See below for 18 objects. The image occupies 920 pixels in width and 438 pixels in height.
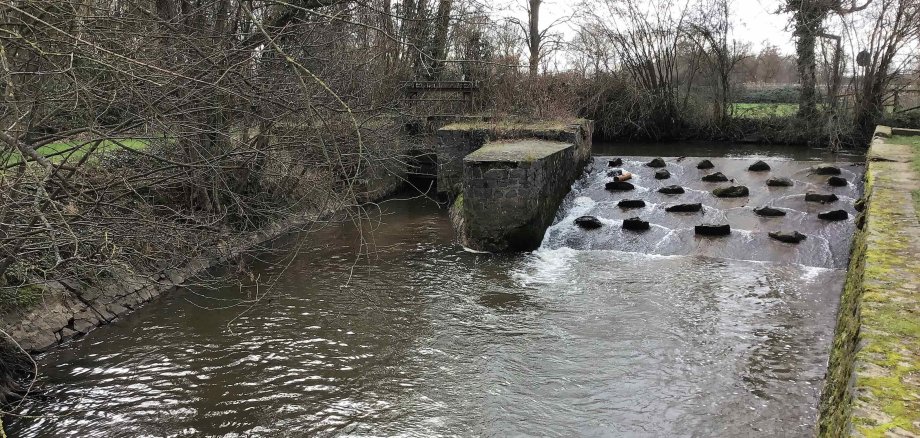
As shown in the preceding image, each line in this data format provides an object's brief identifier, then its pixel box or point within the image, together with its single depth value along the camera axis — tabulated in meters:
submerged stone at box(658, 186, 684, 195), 11.68
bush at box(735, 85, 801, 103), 20.61
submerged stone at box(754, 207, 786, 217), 10.12
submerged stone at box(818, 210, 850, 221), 9.67
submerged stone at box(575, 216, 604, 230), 10.50
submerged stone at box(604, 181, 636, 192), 12.21
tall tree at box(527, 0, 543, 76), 21.17
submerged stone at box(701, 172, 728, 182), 11.99
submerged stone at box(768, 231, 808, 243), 9.09
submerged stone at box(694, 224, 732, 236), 9.64
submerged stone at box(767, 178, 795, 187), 11.41
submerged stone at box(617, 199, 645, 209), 11.28
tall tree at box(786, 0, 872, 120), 16.22
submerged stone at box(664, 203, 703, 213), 10.70
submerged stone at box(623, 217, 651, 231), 10.21
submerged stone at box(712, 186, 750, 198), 11.17
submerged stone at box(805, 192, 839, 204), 10.40
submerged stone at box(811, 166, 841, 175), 11.76
